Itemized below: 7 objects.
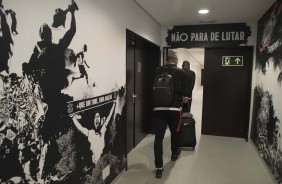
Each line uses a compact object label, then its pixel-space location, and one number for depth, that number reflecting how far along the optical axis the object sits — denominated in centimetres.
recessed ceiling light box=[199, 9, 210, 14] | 343
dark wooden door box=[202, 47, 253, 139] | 430
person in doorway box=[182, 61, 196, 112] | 417
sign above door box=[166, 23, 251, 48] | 420
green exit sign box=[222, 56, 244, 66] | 430
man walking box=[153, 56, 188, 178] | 272
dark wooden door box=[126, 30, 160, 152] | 343
